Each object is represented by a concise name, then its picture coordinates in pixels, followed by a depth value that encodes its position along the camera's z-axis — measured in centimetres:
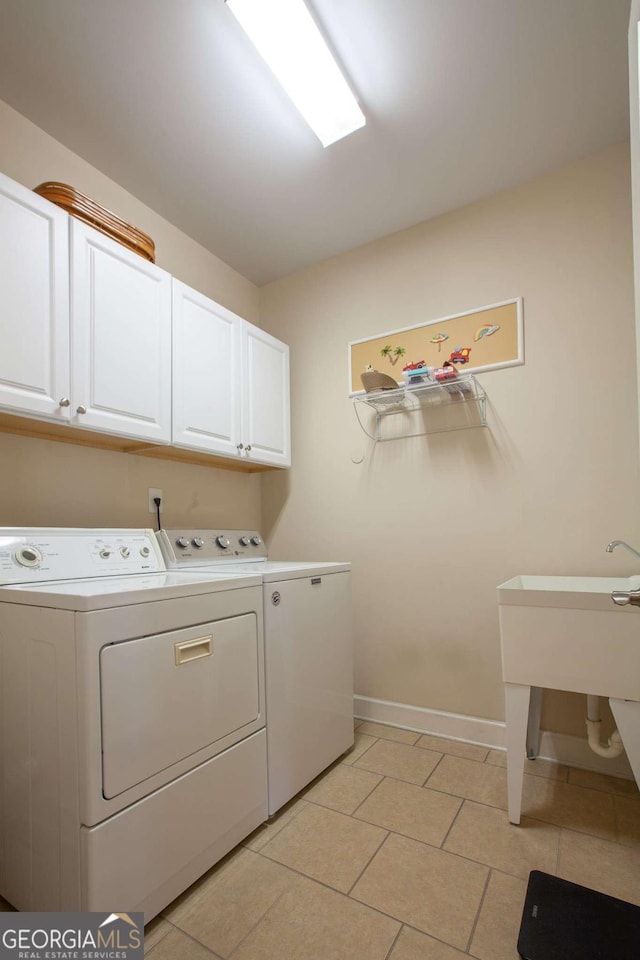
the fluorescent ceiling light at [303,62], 143
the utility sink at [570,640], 146
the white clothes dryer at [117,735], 108
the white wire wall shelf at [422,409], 227
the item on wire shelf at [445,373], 218
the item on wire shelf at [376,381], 234
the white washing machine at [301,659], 168
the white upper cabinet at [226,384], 210
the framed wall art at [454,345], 221
